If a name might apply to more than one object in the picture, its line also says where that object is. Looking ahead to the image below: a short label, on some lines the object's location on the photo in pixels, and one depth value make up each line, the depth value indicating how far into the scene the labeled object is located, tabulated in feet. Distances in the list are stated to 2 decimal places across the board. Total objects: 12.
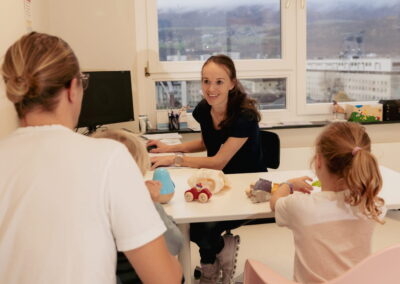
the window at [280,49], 12.29
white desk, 5.59
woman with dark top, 7.75
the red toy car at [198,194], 5.96
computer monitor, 9.95
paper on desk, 10.69
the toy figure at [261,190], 5.99
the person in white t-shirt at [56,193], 3.13
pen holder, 11.91
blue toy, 5.85
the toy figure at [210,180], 6.28
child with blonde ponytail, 4.85
